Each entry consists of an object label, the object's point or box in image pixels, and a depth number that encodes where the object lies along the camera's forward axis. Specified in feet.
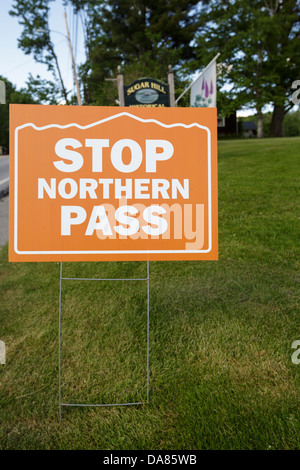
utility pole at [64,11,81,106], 76.00
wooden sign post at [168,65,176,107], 42.29
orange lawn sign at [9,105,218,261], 8.16
